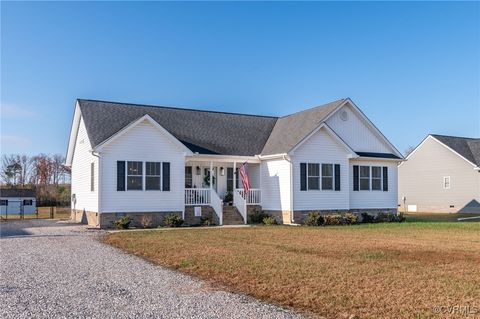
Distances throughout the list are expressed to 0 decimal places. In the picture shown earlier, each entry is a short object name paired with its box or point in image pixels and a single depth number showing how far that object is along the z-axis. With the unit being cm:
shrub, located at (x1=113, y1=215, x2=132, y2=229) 2070
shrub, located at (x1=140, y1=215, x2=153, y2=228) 2144
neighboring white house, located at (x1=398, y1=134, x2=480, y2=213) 3709
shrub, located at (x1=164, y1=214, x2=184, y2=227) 2181
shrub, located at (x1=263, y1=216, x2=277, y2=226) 2344
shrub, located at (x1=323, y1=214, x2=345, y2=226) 2342
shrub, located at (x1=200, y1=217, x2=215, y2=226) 2286
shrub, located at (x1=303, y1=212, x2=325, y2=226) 2303
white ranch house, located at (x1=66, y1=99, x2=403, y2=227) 2173
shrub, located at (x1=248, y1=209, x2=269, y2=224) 2442
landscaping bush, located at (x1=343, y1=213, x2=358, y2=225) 2420
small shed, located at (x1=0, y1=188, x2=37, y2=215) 4318
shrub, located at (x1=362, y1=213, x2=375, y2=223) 2589
